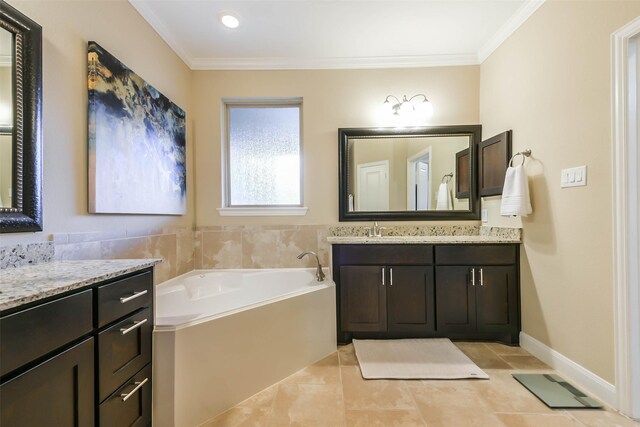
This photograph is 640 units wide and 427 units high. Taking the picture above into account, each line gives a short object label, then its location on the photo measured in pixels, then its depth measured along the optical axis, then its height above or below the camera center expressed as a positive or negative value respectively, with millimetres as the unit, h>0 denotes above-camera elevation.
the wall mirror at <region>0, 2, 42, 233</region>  1072 +379
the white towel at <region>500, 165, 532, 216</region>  1945 +136
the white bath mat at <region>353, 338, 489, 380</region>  1774 -1047
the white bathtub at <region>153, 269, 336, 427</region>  1338 -769
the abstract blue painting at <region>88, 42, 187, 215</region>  1490 +465
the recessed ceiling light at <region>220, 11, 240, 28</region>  2040 +1486
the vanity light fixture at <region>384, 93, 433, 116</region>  2620 +1038
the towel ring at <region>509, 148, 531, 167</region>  2034 +443
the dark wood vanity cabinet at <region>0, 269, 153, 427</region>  701 -458
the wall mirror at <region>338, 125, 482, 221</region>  2658 +388
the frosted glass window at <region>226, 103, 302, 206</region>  2797 +630
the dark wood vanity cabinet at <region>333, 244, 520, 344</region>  2184 -643
